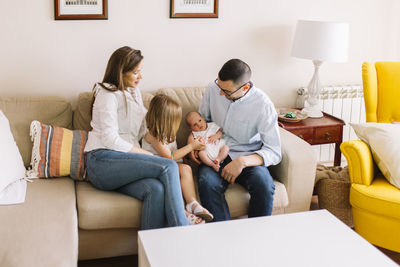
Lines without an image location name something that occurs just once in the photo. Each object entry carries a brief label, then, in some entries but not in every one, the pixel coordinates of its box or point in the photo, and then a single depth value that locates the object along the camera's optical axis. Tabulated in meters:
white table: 1.79
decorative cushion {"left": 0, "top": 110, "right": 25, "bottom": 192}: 2.34
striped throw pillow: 2.55
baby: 2.65
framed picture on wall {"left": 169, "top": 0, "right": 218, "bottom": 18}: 3.08
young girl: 2.52
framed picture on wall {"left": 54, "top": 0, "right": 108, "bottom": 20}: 2.84
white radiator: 3.64
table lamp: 3.14
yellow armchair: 2.48
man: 2.45
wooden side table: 3.17
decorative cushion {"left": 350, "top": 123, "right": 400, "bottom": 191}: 2.57
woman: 2.31
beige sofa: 1.96
